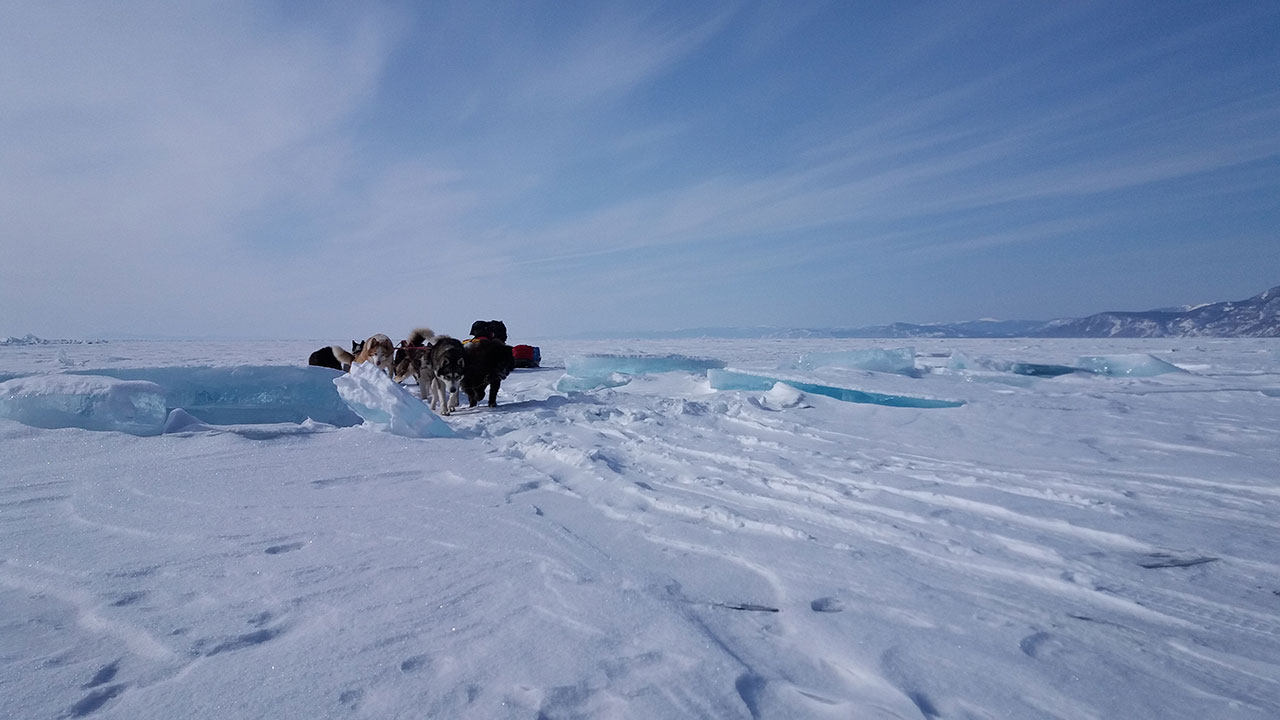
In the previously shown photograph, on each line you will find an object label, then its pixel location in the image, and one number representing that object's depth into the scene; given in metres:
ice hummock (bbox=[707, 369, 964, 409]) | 7.46
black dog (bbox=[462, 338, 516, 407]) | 6.66
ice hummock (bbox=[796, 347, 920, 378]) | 12.09
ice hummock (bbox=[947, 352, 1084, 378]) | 11.96
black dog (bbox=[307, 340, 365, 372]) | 8.78
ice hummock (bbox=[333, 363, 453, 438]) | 4.98
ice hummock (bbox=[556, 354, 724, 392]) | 13.14
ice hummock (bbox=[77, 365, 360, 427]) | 6.57
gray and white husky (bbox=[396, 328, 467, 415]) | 6.47
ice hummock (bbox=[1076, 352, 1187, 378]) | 11.33
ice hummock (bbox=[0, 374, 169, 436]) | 4.77
